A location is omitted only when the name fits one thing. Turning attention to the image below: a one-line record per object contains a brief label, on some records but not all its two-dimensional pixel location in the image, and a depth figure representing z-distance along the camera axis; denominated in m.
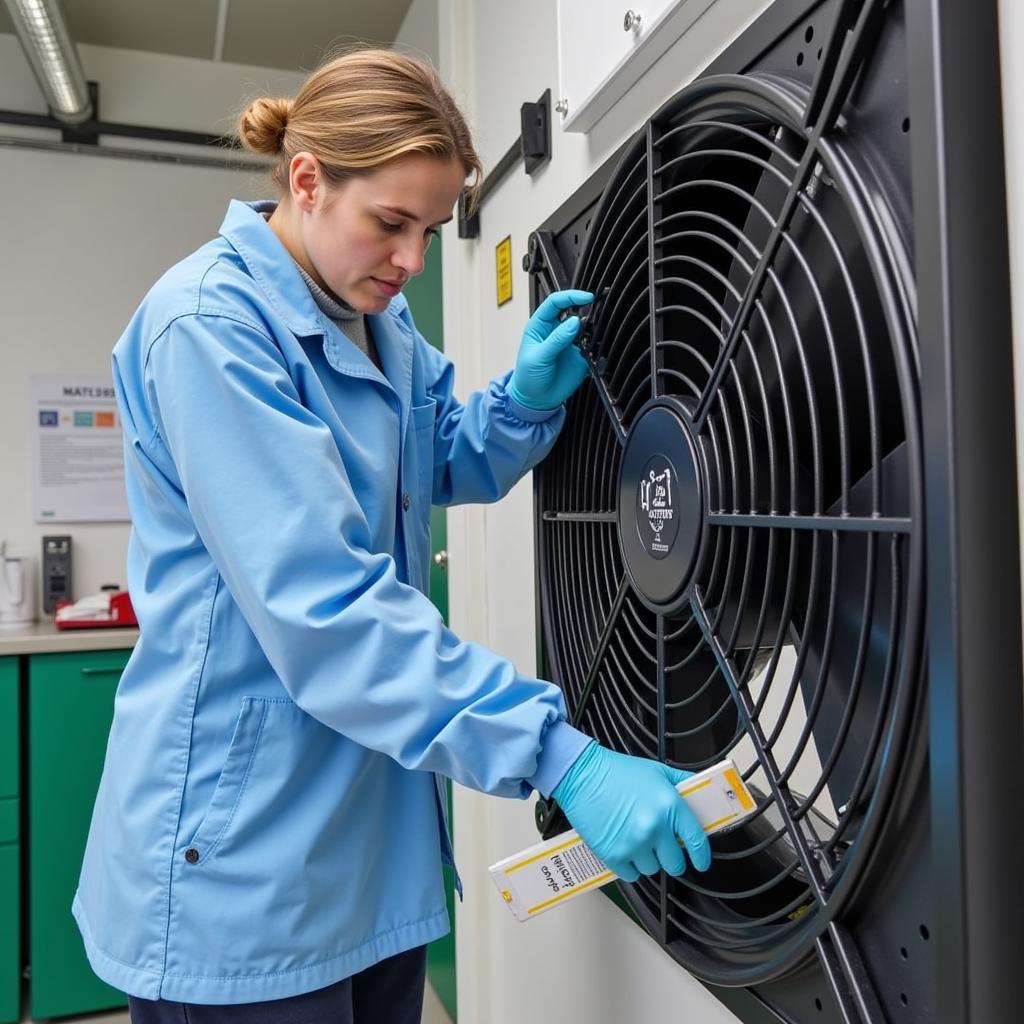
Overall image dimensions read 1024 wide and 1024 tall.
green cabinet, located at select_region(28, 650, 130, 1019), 2.38
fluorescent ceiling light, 2.23
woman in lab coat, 0.82
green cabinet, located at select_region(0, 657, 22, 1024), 2.34
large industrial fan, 0.50
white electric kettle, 2.73
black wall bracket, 1.32
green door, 2.21
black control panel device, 2.87
